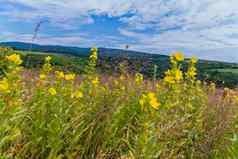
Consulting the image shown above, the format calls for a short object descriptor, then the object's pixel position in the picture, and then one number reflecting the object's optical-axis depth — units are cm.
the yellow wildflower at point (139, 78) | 216
